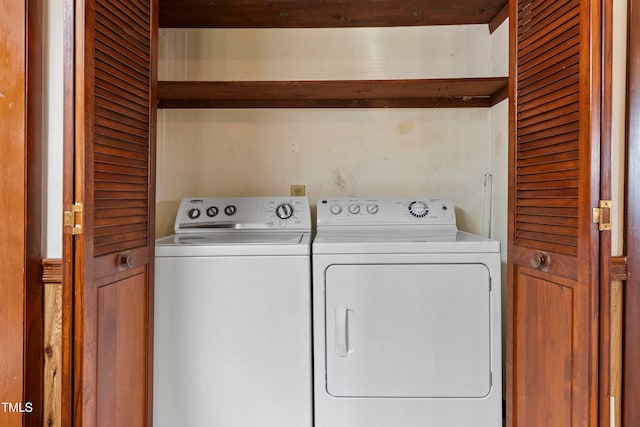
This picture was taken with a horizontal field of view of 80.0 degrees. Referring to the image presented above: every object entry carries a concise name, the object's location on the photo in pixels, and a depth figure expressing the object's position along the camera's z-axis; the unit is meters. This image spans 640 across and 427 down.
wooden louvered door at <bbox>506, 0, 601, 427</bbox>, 0.94
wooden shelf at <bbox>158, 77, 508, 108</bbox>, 1.74
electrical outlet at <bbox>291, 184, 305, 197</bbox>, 2.10
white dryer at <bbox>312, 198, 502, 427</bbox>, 1.44
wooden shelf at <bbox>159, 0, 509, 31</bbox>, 1.81
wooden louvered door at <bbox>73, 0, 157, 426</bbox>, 0.97
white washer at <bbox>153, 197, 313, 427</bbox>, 1.43
